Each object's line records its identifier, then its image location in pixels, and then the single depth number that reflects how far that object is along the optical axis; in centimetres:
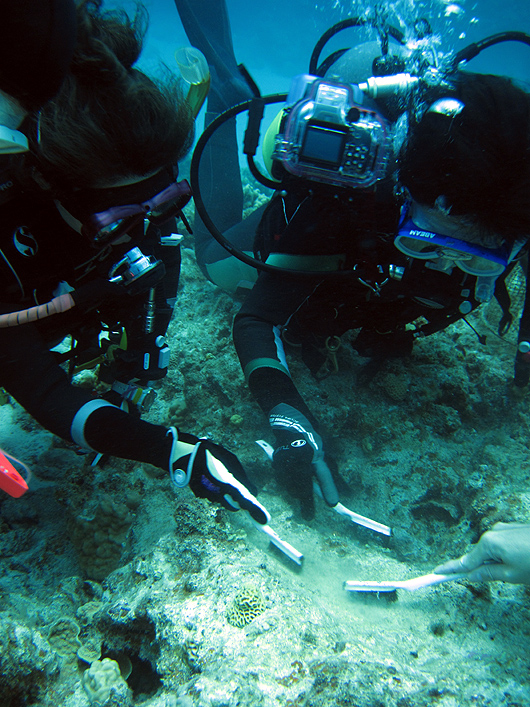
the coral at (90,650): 57
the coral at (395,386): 82
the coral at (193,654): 51
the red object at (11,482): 49
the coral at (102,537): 69
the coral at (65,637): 58
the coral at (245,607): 54
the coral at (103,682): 52
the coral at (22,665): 51
